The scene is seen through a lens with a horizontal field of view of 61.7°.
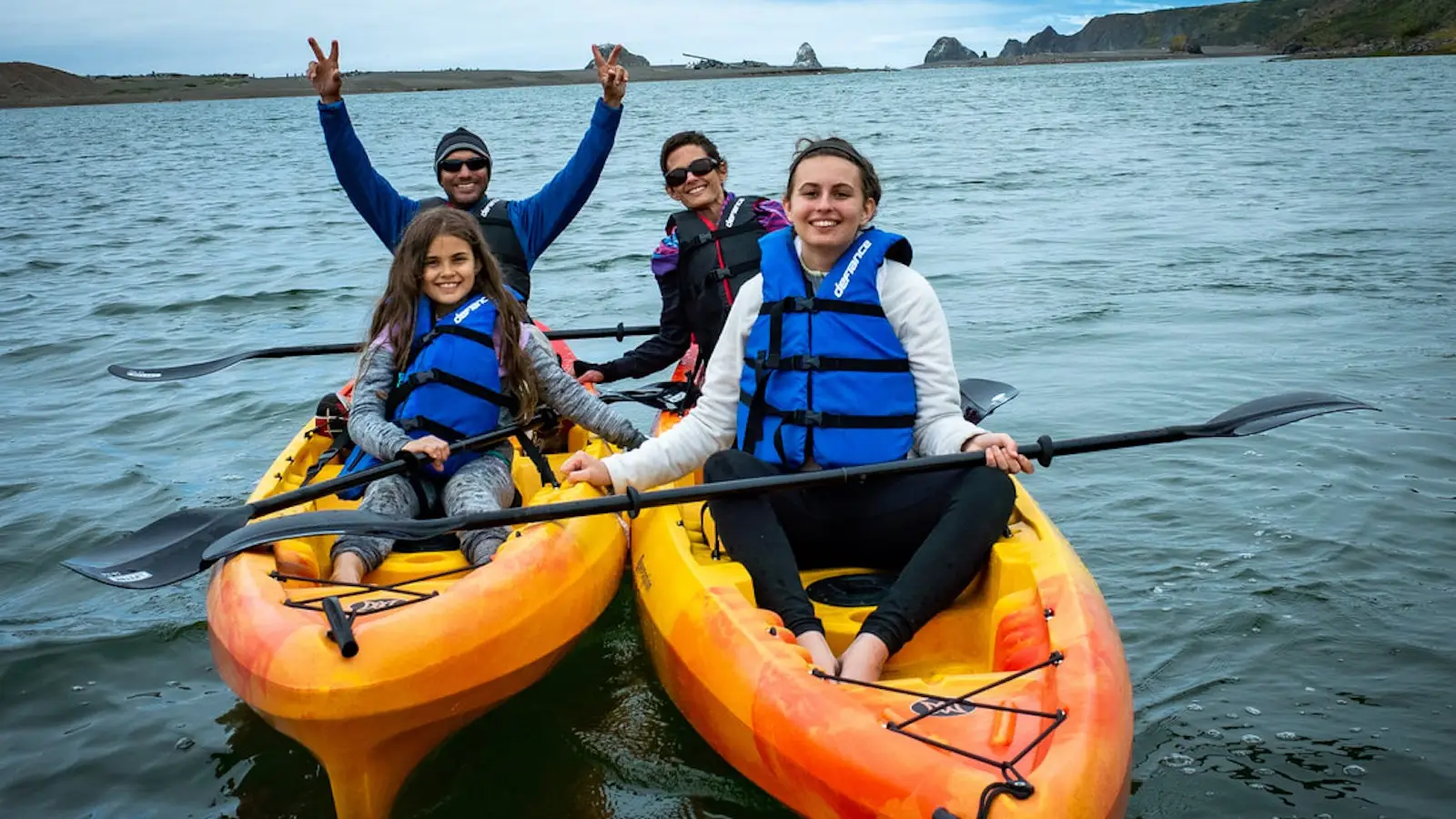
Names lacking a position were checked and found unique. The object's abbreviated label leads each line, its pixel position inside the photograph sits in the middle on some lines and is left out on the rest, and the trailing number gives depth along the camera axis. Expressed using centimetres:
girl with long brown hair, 419
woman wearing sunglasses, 519
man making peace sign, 559
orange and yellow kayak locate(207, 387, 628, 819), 306
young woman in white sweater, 343
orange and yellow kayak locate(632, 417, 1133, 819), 251
